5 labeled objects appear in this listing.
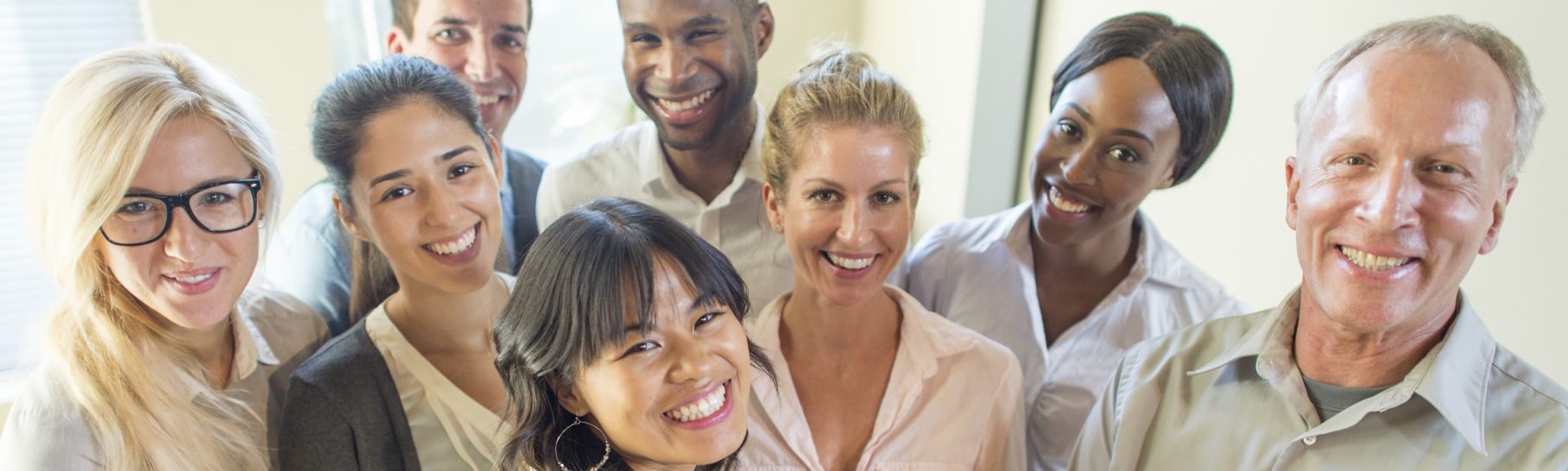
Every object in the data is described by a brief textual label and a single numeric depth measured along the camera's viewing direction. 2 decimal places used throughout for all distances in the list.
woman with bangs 1.37
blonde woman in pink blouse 1.84
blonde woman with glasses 1.60
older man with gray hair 1.35
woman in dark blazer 1.75
